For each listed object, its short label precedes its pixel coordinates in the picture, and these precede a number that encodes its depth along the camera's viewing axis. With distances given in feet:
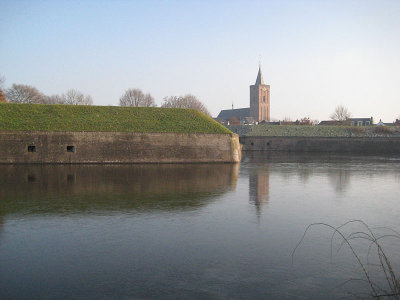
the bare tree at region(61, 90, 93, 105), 247.91
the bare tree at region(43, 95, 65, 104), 253.24
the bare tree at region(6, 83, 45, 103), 223.30
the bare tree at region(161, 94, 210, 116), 267.70
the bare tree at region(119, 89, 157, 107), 254.88
